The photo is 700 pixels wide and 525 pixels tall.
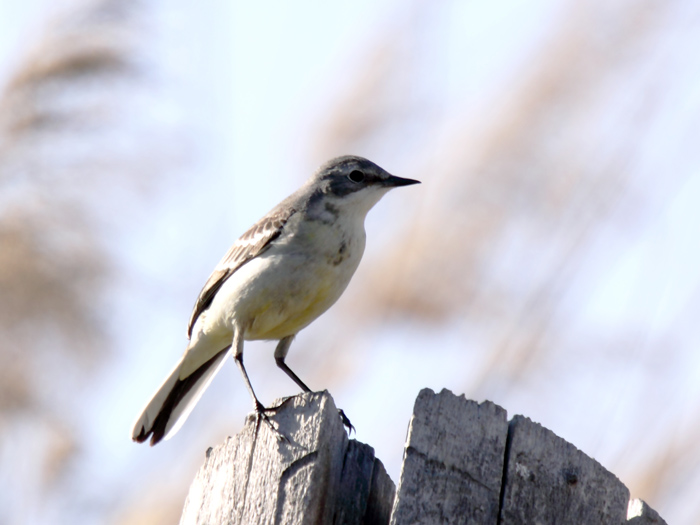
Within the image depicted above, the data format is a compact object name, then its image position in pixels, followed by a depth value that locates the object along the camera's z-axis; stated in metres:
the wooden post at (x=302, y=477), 4.88
